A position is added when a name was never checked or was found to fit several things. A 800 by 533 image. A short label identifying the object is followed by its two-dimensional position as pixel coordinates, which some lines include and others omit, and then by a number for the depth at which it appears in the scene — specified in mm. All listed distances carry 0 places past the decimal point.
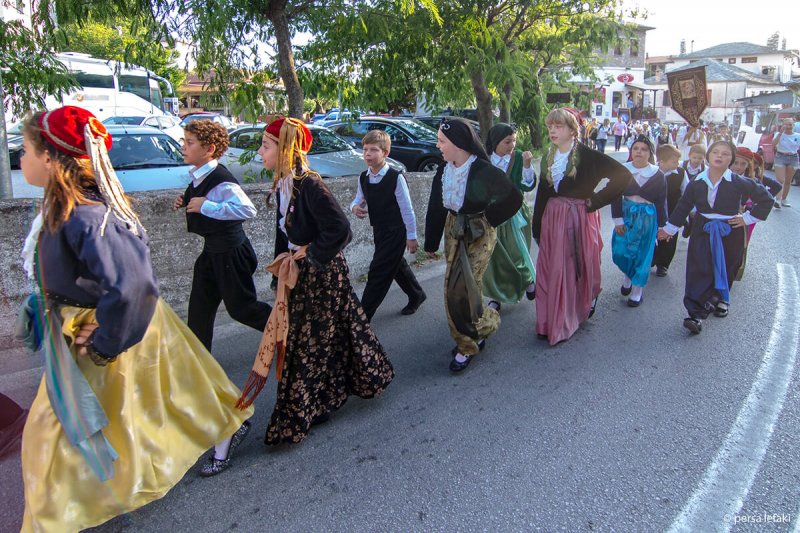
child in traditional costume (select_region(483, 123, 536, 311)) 5305
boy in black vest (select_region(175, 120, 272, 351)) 3420
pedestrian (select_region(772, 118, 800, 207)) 12297
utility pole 5023
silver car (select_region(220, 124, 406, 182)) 9977
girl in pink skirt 4523
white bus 21547
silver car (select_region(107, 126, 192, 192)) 7934
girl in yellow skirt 2104
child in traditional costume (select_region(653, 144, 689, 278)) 6234
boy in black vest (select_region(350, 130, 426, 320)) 4645
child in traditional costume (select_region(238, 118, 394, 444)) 3012
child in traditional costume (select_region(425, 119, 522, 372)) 3971
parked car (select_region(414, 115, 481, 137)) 17369
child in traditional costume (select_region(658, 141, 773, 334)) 4836
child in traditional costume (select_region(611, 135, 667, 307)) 5641
